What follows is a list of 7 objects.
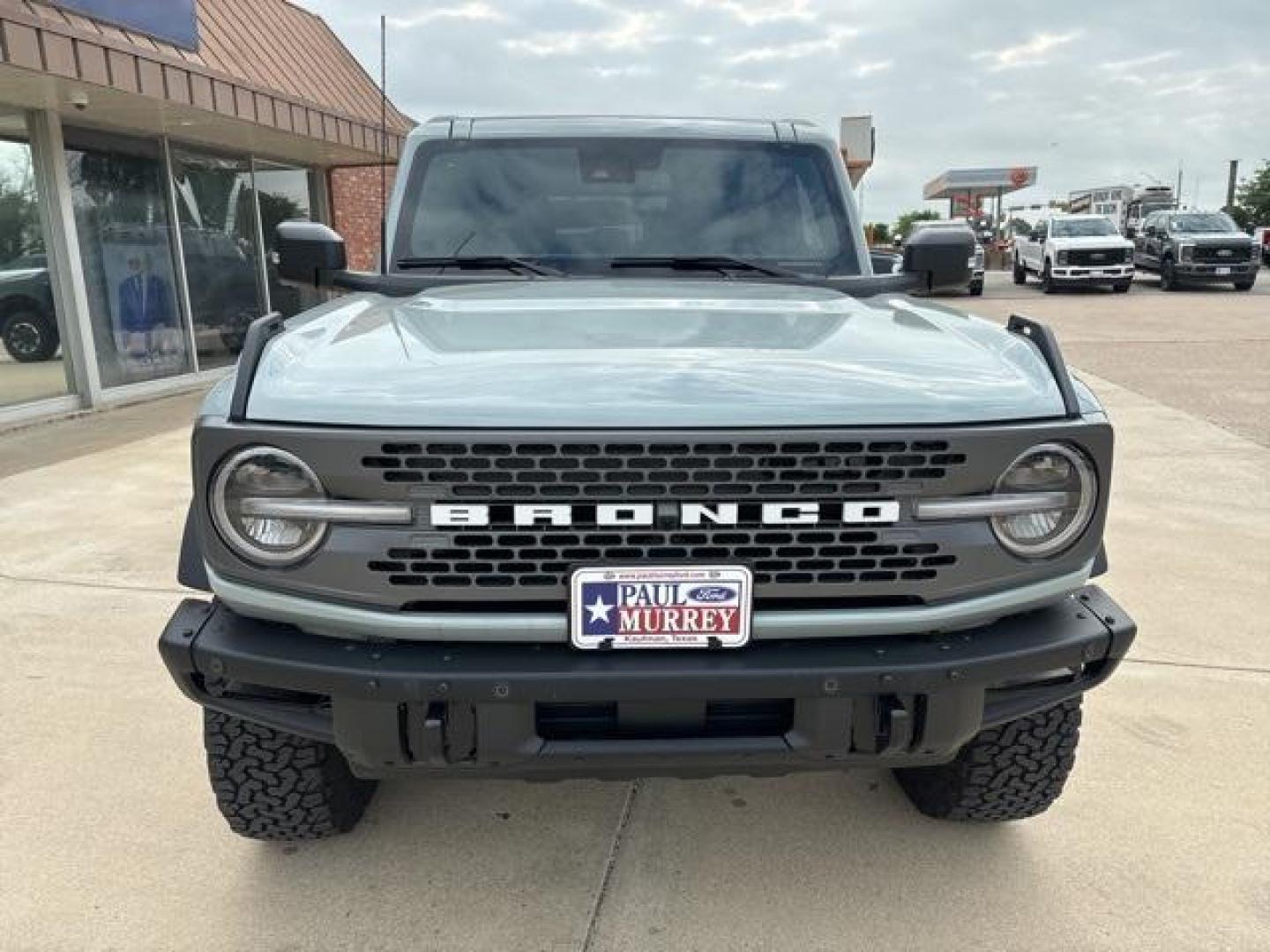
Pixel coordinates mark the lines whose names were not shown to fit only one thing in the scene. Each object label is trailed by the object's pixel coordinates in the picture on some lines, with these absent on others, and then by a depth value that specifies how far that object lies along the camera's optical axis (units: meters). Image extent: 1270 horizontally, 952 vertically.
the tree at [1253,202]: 58.59
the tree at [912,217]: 89.41
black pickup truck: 22.58
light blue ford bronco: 1.86
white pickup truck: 22.67
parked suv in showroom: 8.63
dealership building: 7.78
